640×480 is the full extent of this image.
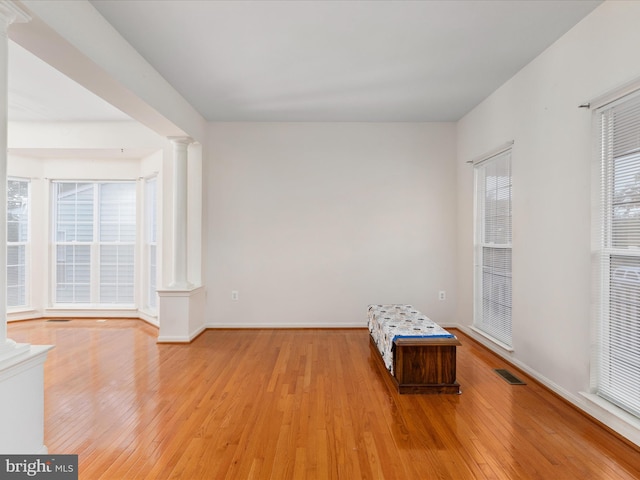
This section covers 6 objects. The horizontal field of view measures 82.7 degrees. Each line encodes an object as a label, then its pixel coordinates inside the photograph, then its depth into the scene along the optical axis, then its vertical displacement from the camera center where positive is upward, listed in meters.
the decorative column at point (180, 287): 4.48 -0.63
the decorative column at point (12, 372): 1.85 -0.73
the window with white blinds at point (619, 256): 2.33 -0.10
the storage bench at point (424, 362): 3.03 -1.04
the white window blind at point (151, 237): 5.45 +0.00
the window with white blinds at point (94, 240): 5.84 -0.06
